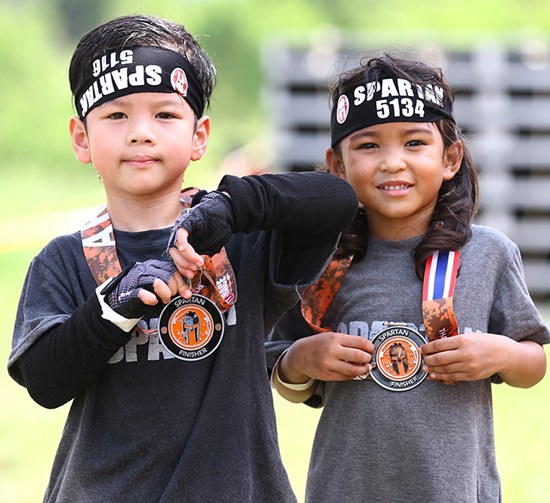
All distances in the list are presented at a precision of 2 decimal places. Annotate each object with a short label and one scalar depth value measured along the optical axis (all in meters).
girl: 6.54
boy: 5.83
